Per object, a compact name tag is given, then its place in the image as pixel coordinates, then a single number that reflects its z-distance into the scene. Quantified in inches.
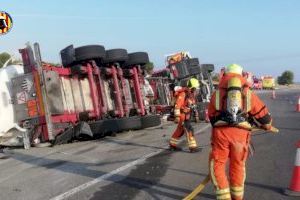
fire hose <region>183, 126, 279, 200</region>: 244.1
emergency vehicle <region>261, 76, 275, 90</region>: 2357.5
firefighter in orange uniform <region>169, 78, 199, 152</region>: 407.8
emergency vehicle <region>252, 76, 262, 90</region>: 2228.1
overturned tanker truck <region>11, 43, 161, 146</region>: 505.0
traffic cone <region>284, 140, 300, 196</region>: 245.6
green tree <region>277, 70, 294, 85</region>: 3117.6
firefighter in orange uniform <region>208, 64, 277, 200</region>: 225.5
